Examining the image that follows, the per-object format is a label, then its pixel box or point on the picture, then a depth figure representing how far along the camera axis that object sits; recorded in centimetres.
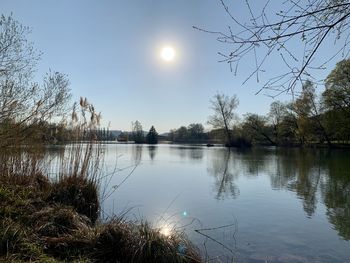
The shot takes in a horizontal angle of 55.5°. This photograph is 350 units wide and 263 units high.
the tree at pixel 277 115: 5753
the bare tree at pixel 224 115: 5528
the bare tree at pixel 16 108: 580
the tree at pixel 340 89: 3135
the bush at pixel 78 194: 648
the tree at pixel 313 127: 4231
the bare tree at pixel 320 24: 206
